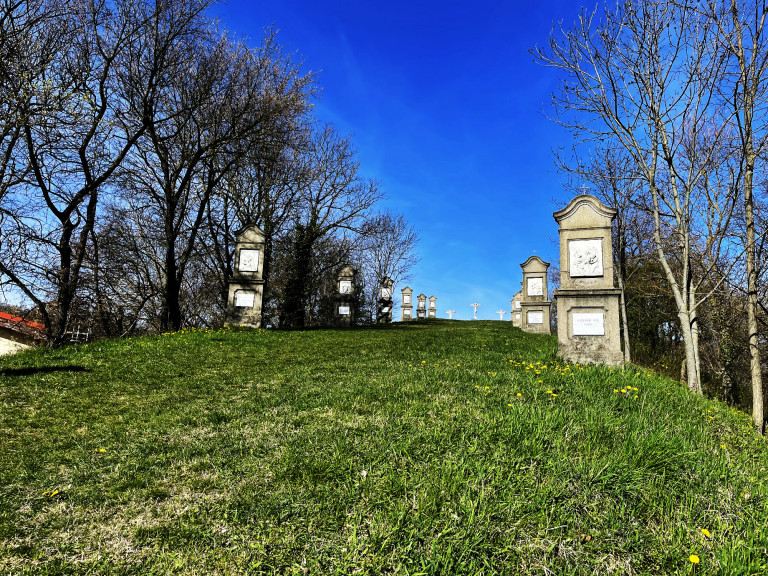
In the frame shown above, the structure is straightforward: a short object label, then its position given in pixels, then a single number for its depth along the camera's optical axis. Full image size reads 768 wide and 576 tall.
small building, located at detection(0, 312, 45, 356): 14.61
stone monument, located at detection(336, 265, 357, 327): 20.19
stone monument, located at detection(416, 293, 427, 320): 38.72
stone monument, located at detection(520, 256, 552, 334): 21.83
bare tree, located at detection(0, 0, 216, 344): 10.77
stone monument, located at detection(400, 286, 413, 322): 36.25
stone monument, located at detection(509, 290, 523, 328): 29.14
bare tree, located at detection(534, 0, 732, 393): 7.91
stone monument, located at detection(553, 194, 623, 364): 9.26
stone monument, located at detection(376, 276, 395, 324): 30.77
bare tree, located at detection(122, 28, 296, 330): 13.92
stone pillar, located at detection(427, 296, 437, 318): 41.00
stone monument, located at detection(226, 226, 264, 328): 14.72
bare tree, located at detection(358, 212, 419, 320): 34.84
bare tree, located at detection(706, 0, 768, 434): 7.38
